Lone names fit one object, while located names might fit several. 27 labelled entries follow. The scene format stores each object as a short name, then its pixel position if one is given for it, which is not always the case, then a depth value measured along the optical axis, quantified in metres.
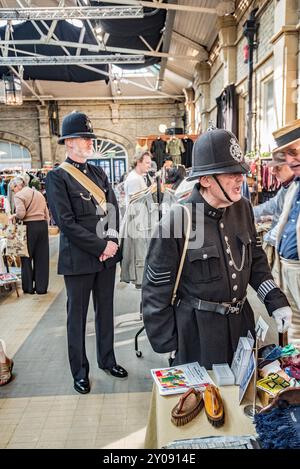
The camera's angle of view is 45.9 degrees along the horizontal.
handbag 4.93
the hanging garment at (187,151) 9.81
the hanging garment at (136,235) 3.28
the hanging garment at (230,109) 7.37
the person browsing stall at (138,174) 4.17
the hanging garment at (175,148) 9.38
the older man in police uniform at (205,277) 1.43
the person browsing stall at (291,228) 2.44
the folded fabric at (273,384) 1.20
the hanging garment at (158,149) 9.46
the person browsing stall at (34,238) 4.94
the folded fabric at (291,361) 1.34
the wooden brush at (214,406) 1.14
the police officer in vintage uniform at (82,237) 2.40
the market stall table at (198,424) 1.11
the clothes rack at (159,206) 3.15
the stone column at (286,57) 4.54
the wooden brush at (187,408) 1.15
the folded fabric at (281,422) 0.97
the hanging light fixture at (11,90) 9.05
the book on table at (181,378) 1.29
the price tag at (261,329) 1.28
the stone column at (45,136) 15.52
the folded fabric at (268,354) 1.38
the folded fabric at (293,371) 1.29
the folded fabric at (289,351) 1.39
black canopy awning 7.77
